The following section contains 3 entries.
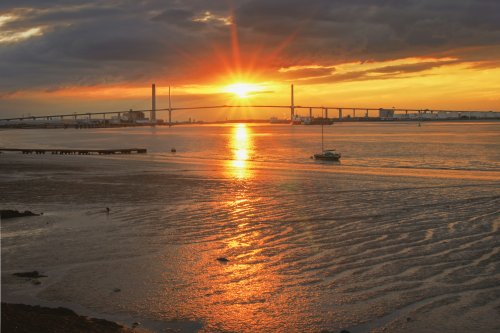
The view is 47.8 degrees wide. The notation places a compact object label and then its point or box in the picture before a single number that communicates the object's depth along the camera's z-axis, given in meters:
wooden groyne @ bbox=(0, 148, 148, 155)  59.25
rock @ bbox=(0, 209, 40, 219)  17.62
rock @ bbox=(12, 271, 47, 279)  11.00
